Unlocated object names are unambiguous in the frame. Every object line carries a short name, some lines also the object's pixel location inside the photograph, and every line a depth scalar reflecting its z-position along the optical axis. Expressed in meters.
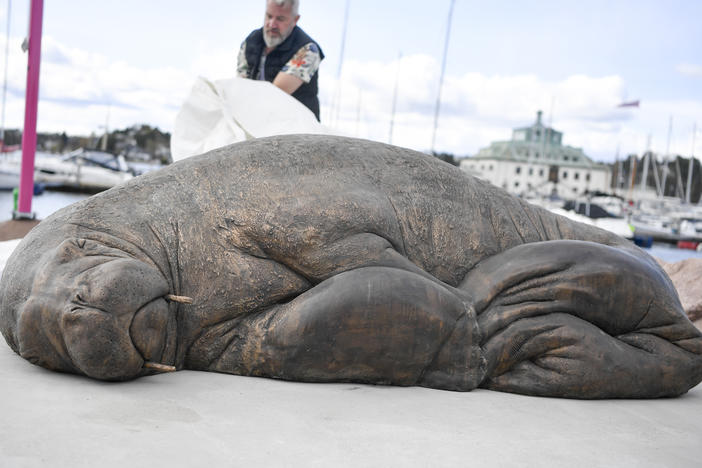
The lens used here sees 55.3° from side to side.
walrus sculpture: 2.87
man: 5.91
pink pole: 8.31
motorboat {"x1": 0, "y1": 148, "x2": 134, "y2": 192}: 28.66
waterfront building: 102.56
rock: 6.02
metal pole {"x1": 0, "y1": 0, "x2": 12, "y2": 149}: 15.29
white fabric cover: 5.74
